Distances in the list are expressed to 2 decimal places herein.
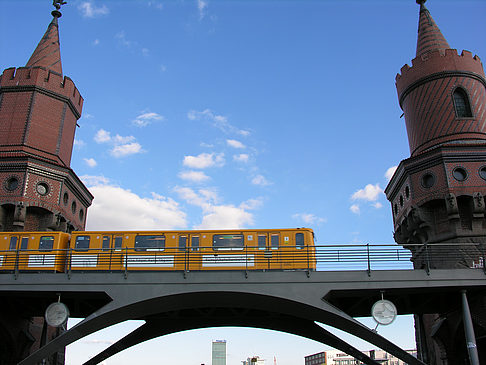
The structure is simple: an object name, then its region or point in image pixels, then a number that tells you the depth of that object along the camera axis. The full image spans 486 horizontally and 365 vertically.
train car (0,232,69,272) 23.22
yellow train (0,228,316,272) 22.47
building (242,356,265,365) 131.77
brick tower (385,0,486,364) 27.06
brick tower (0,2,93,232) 28.92
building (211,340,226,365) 144.25
